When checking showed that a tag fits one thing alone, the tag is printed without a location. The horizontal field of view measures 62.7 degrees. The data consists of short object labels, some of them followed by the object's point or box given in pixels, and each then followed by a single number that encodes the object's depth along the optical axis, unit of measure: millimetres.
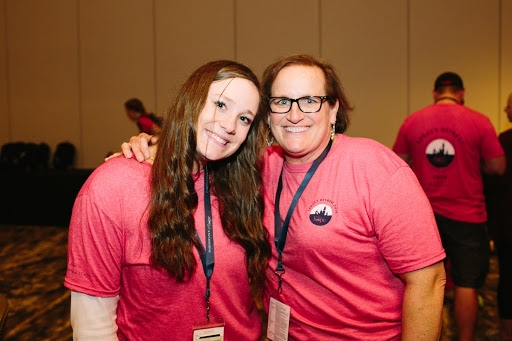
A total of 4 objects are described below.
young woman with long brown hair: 1272
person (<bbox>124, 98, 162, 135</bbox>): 5891
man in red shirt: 2885
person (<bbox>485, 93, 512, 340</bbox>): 2973
